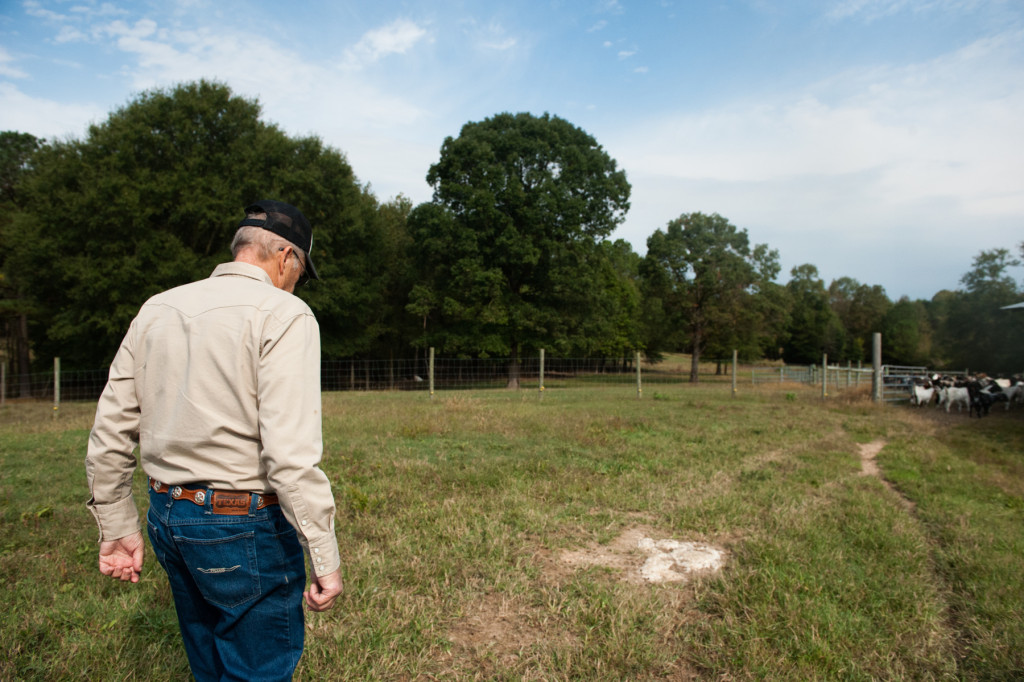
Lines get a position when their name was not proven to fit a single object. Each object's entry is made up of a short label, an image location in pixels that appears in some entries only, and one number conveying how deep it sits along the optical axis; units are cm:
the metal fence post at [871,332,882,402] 1706
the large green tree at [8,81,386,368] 2142
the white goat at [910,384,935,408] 1805
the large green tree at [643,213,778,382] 3472
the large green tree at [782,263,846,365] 6612
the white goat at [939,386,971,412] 1702
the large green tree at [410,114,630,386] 2534
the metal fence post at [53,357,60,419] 1396
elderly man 163
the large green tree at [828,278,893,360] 6669
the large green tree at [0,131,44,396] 2222
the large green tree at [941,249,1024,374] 2236
